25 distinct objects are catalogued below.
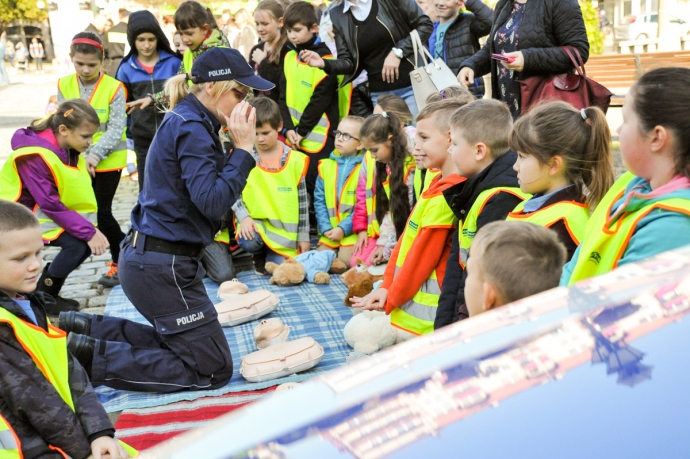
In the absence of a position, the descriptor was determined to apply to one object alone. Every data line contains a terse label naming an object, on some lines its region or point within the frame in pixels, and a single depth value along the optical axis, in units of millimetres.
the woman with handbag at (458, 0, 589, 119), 4531
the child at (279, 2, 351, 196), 6746
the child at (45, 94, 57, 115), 6327
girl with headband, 6148
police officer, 3703
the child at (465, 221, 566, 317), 1914
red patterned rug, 3482
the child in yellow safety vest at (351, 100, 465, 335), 3924
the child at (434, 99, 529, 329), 3406
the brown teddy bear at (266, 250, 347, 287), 5762
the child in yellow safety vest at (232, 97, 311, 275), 6176
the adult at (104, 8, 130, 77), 9945
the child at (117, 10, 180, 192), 6879
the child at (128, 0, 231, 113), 6477
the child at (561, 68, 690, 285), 1949
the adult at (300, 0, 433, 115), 6434
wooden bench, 10594
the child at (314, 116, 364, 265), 6098
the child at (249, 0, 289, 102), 7109
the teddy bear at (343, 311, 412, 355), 4203
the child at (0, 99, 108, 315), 5086
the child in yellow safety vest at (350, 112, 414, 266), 5199
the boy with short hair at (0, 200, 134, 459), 2602
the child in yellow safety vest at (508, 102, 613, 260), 2938
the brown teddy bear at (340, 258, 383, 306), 5109
